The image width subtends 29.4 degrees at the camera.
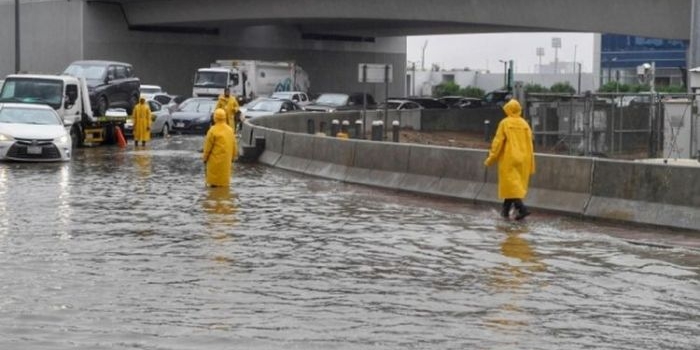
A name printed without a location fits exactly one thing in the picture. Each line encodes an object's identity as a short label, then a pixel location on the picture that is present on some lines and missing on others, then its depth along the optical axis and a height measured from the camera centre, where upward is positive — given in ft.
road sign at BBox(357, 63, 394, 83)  118.01 +0.87
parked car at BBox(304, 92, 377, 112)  184.65 -2.97
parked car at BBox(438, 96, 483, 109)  224.74 -3.16
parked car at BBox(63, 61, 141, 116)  138.89 -0.49
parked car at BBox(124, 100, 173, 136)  153.99 -4.63
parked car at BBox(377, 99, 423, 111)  194.39 -3.18
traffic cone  129.80 -5.65
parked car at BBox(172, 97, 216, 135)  163.43 -4.94
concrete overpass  166.81 +9.06
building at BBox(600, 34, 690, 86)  283.59 +6.36
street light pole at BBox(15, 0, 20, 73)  188.34 +5.78
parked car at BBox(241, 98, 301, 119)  169.58 -3.32
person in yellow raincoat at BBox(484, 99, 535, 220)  57.31 -3.01
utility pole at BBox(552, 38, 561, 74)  322.34 +10.14
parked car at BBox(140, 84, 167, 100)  197.16 -1.54
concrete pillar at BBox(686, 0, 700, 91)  127.65 +4.72
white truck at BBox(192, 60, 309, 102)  203.00 +0.39
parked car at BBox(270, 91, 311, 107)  199.09 -2.17
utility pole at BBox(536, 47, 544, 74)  337.93 +8.29
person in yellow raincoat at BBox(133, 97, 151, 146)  130.62 -4.05
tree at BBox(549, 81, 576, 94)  276.29 -0.62
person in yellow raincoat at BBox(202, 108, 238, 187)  73.00 -3.89
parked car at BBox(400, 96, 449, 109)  216.13 -3.20
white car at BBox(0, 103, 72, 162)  95.45 -4.06
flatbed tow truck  119.55 -1.58
